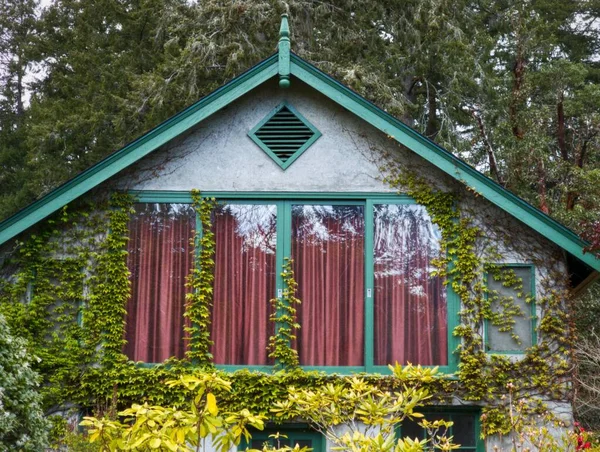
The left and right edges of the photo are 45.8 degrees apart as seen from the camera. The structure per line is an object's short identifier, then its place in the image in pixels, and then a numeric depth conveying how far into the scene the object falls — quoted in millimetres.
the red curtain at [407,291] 9367
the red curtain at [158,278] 9406
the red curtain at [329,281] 9391
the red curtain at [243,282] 9406
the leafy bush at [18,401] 7066
